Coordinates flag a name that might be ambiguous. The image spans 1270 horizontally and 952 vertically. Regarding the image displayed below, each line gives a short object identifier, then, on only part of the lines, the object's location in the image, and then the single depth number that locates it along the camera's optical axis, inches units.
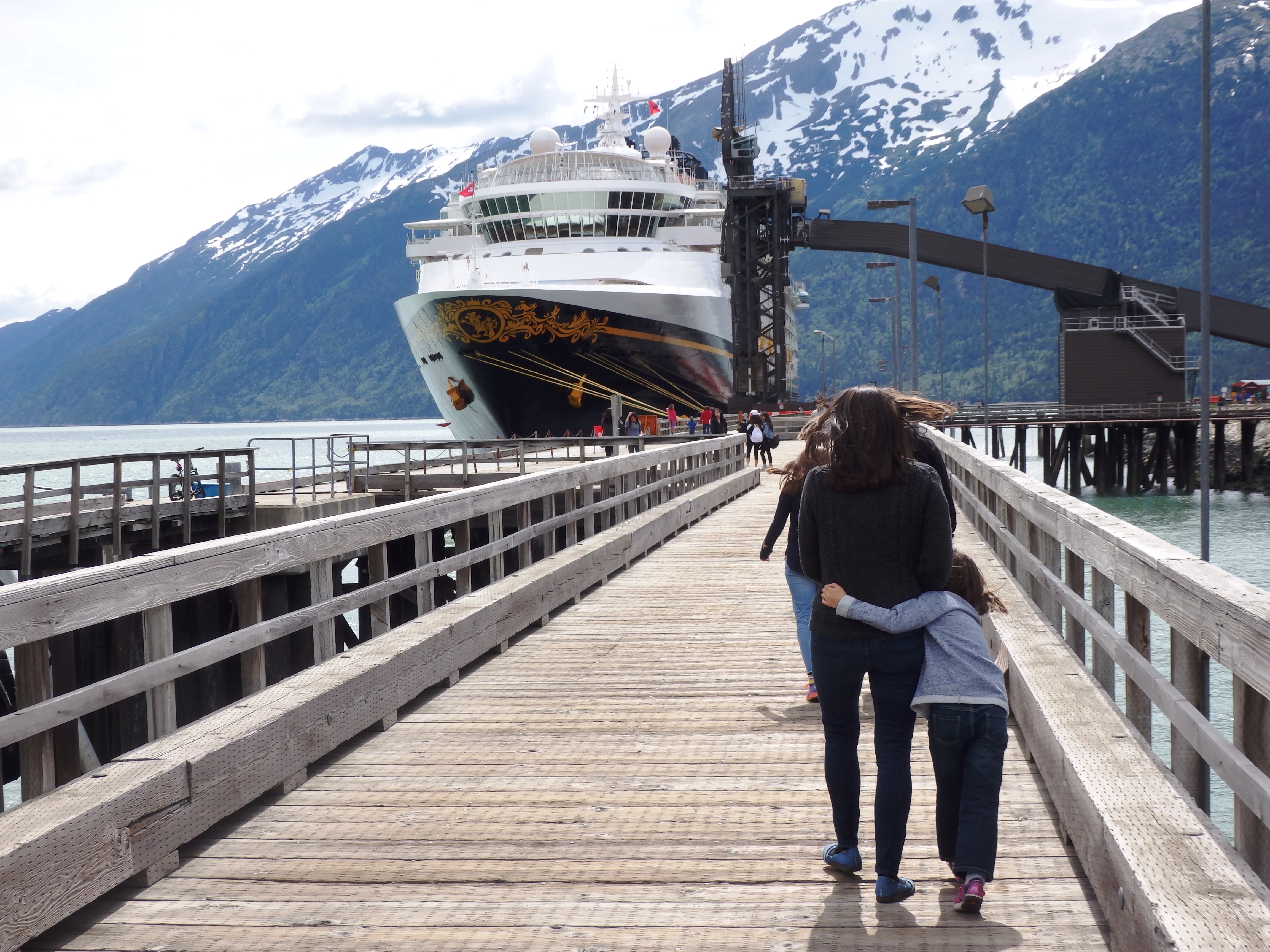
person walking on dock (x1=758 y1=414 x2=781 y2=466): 1385.3
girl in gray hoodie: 163.9
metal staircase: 2699.3
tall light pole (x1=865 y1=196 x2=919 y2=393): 1565.0
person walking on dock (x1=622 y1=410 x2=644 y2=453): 1533.0
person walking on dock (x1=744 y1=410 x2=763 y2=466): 1414.9
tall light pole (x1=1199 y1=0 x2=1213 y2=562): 594.5
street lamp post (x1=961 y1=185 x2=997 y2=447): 1547.7
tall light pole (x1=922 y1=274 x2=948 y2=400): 2231.8
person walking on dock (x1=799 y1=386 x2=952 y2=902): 164.6
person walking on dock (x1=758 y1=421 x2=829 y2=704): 248.5
